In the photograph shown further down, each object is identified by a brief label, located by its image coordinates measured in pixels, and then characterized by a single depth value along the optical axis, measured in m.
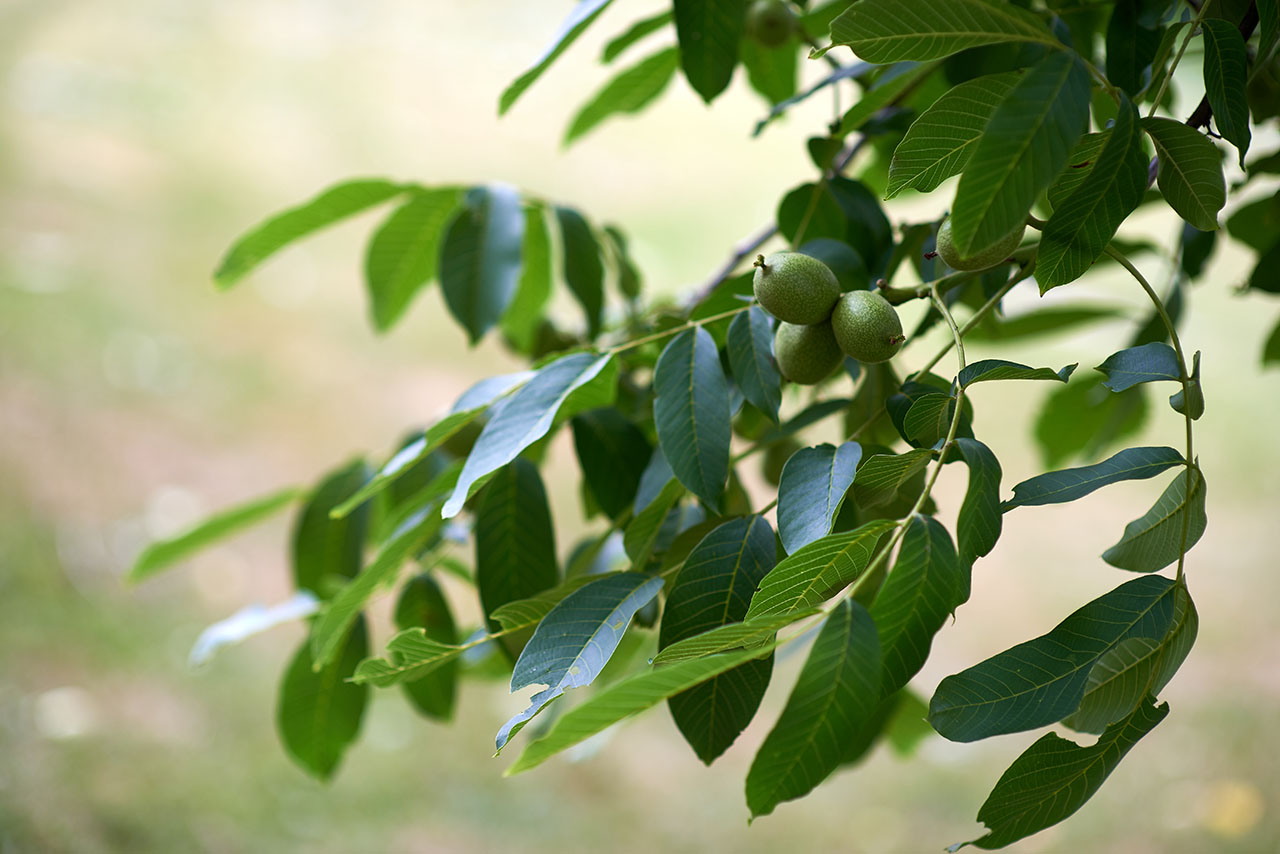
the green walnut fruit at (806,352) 2.07
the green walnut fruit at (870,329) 2.02
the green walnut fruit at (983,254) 1.98
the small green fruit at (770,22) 2.38
